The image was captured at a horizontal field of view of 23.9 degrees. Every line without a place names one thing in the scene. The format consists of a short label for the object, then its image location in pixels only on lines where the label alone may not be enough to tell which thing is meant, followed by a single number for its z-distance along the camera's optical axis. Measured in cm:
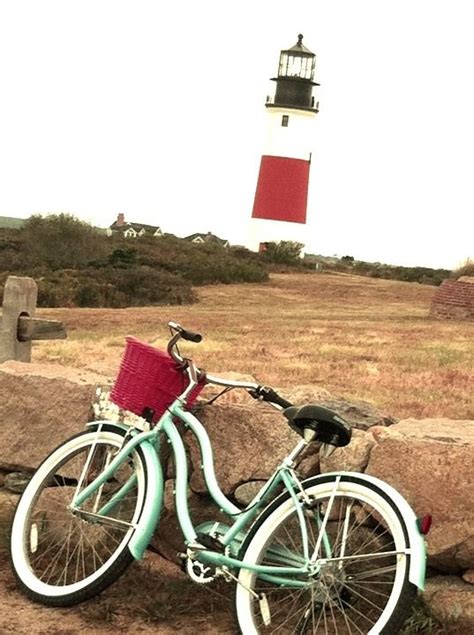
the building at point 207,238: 7425
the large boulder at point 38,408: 532
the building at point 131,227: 7975
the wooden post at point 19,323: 664
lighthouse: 5191
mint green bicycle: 390
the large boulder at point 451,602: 409
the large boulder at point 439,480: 416
